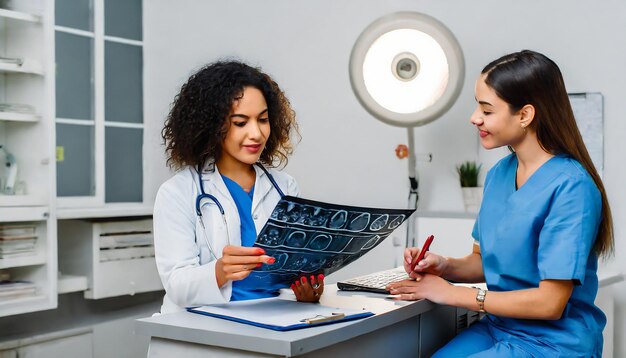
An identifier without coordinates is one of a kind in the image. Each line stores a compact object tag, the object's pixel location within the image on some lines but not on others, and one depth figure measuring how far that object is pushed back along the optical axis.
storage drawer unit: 3.28
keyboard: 1.57
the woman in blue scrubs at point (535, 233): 1.31
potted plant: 2.75
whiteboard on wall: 2.55
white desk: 1.08
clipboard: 1.15
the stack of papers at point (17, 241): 2.83
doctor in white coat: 1.45
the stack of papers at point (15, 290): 2.83
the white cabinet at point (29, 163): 2.84
